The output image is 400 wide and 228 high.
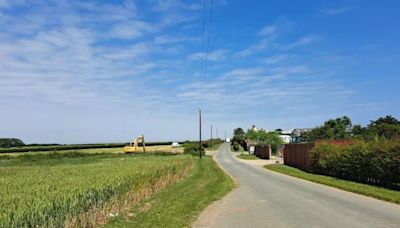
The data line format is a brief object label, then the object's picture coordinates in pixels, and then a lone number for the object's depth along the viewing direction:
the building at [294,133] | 100.81
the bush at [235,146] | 143.88
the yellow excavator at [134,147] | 87.38
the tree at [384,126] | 80.47
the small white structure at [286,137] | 160.09
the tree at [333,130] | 100.44
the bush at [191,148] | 94.00
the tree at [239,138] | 167.00
